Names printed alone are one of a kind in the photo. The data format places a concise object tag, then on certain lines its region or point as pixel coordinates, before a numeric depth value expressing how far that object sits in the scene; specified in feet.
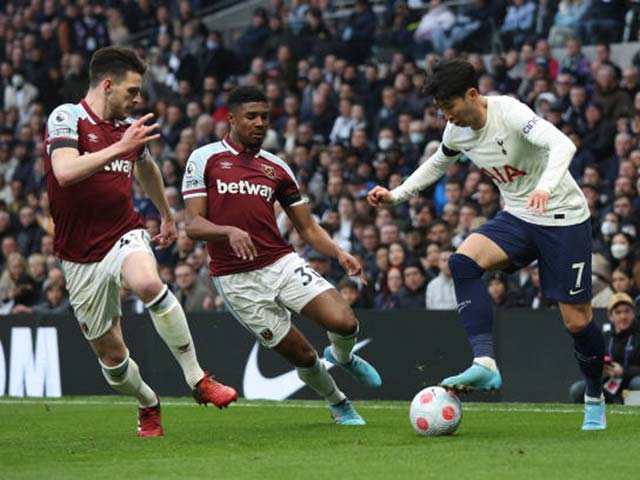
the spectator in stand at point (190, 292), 56.54
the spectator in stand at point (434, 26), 69.82
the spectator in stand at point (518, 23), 66.39
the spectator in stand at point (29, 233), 70.23
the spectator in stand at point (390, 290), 51.70
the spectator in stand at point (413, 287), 51.24
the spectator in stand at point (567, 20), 64.08
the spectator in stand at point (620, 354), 43.04
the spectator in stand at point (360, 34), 72.33
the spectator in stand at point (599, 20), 63.87
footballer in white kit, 30.17
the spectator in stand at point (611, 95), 56.29
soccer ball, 30.07
